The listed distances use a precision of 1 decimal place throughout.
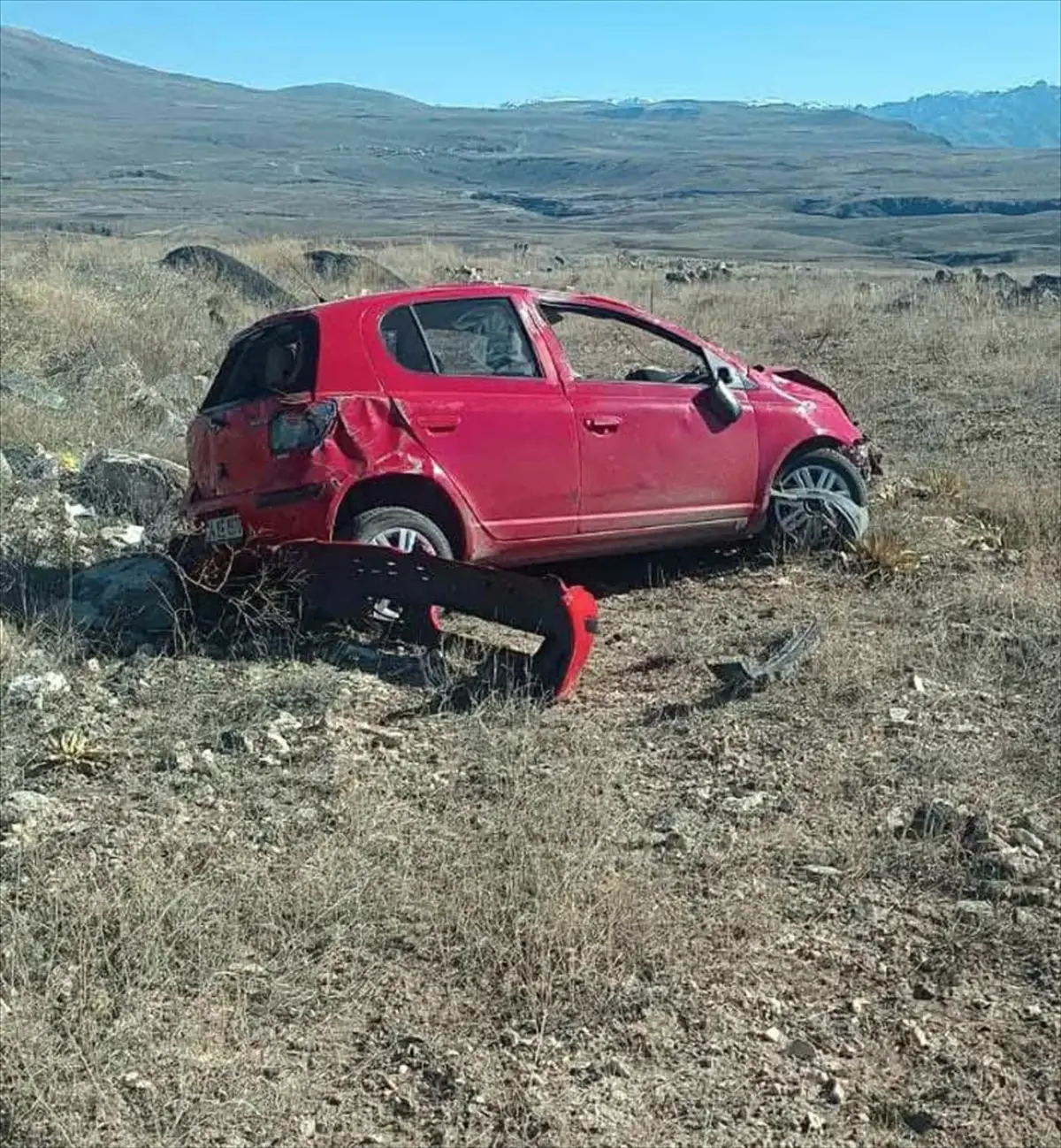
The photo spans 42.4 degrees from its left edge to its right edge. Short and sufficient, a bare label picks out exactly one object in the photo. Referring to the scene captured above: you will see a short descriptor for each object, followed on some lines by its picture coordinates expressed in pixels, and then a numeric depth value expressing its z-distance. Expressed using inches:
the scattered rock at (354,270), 876.6
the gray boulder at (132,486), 317.4
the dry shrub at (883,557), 278.8
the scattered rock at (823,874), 165.2
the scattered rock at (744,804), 181.9
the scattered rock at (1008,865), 165.5
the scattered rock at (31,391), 427.2
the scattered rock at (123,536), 297.0
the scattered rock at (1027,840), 171.8
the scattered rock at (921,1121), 126.1
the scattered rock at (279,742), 196.5
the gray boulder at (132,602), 245.1
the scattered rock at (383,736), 202.5
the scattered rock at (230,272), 733.3
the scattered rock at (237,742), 195.9
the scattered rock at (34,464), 340.0
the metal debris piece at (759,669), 219.9
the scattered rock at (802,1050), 134.7
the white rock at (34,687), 209.9
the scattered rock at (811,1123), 125.6
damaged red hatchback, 239.6
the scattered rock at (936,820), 174.7
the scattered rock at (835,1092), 129.3
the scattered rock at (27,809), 173.0
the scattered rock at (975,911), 156.9
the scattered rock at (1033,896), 160.7
